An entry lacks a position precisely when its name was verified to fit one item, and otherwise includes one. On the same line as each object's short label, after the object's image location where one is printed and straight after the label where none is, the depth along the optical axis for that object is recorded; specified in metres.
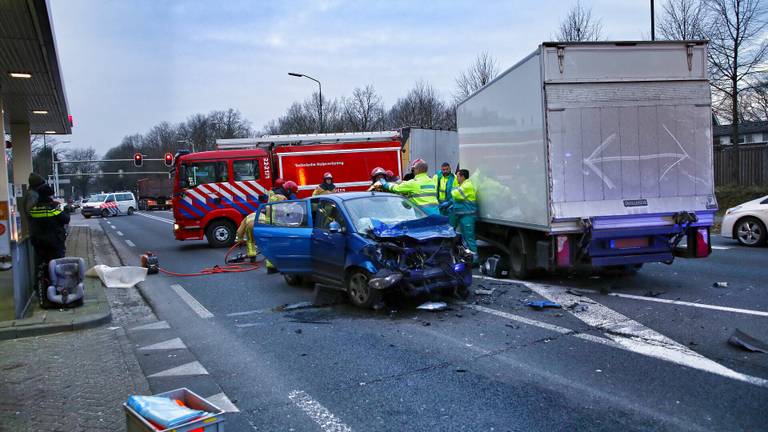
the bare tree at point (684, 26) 21.44
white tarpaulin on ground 10.58
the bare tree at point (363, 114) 54.87
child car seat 7.79
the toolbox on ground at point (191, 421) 2.83
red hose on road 11.57
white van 43.56
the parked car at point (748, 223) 12.35
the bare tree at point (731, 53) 20.25
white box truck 7.73
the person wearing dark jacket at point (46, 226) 8.24
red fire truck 15.91
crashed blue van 7.18
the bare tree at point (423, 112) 50.62
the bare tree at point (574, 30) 25.69
